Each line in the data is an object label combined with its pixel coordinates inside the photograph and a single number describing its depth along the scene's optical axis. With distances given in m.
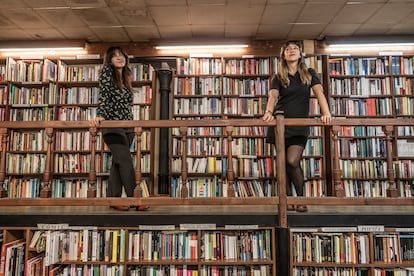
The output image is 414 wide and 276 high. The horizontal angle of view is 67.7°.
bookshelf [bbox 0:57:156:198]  4.00
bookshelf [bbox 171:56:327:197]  3.93
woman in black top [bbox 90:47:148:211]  2.29
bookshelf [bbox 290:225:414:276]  2.40
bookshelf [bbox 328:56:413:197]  3.88
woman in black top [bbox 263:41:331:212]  2.26
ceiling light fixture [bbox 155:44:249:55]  4.23
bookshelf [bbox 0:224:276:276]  2.41
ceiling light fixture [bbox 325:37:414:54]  4.16
